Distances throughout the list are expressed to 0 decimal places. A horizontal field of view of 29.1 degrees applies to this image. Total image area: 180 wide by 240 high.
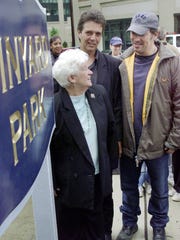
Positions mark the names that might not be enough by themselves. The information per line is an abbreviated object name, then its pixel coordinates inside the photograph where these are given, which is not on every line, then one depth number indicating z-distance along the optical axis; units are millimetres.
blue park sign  688
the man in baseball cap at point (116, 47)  6621
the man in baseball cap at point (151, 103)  2393
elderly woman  2047
